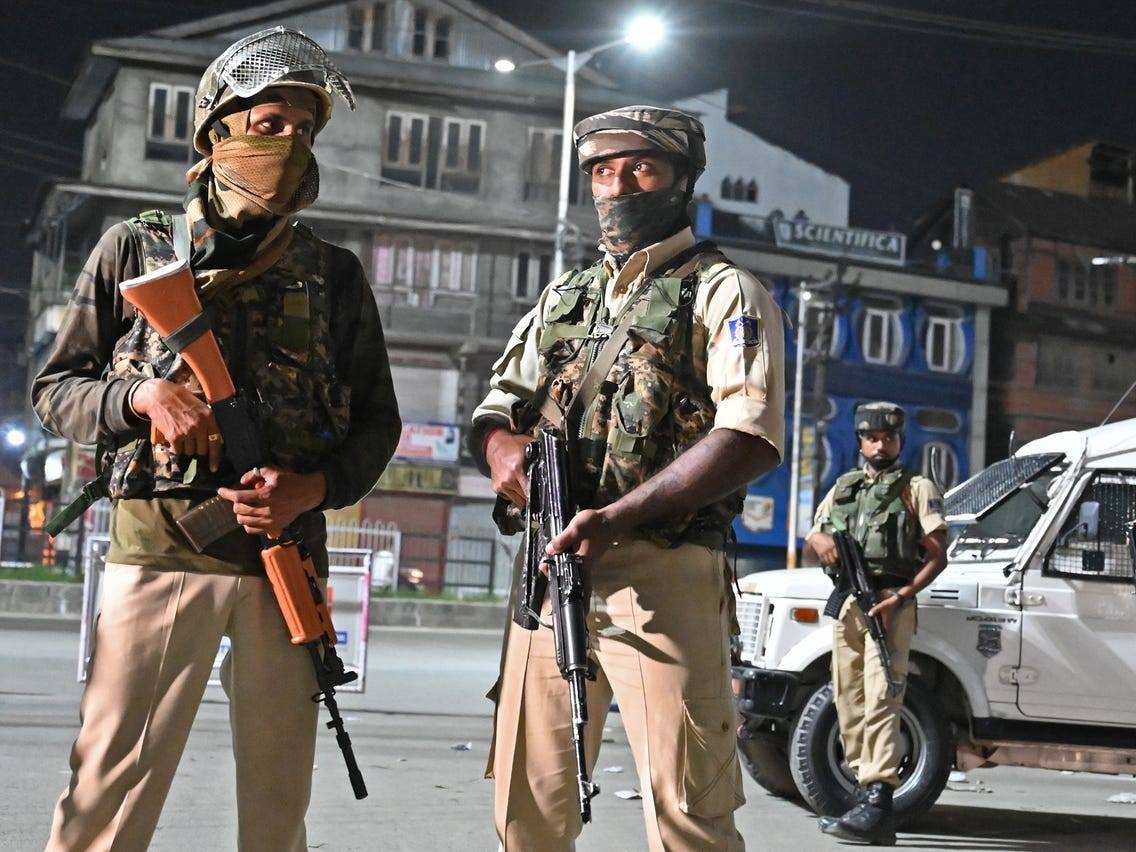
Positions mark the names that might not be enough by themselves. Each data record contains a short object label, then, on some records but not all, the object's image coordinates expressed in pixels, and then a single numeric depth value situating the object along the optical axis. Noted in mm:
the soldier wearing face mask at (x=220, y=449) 3236
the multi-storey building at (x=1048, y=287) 44375
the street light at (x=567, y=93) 24078
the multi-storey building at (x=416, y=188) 35156
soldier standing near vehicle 7422
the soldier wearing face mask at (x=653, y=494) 3428
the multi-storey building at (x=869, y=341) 40969
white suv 7898
